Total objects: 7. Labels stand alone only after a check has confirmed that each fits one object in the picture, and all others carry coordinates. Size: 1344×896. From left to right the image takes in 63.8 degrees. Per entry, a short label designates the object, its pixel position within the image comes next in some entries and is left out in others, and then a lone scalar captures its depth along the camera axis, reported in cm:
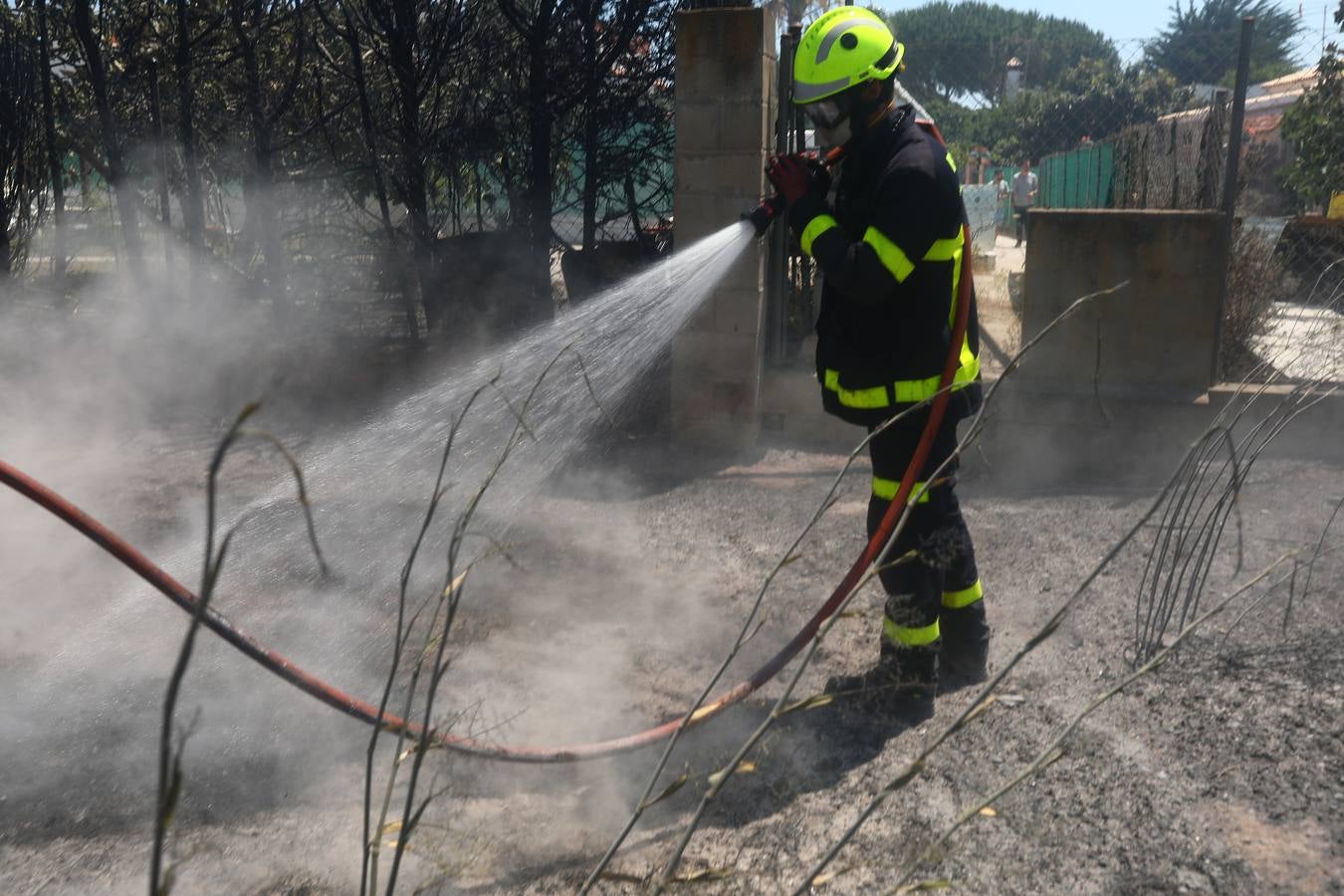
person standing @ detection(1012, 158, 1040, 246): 1834
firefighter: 290
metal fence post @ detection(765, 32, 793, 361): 600
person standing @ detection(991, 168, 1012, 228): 1994
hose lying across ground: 214
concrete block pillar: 551
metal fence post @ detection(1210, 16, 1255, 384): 525
